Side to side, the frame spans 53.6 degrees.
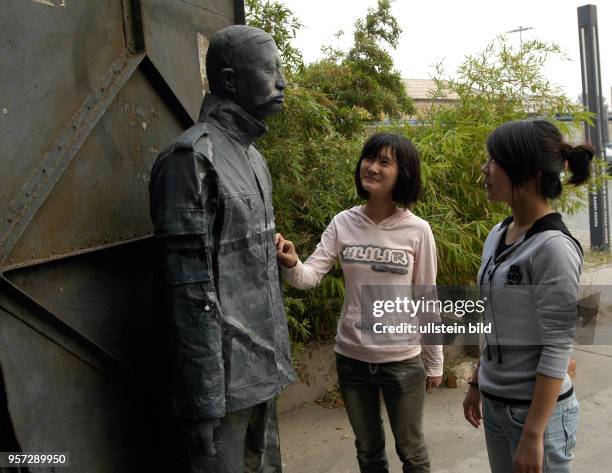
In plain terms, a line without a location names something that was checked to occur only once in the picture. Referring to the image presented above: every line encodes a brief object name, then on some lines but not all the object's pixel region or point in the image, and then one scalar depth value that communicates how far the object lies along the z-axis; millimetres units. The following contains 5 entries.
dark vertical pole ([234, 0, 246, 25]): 2879
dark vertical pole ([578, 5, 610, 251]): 8016
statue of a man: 1739
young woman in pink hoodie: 2406
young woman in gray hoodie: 1680
